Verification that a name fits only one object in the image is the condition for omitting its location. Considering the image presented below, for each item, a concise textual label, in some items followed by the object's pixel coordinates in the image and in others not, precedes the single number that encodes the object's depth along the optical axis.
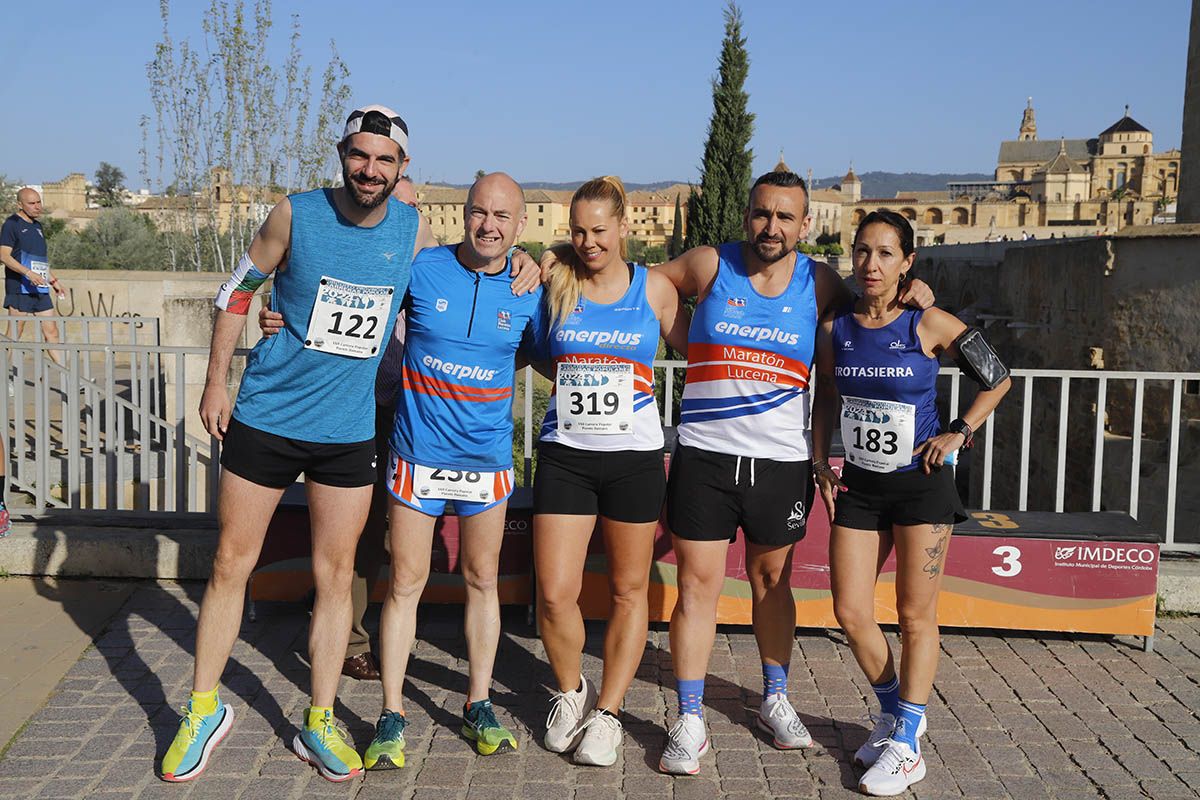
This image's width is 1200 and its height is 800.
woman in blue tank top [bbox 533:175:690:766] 3.84
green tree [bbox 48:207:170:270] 23.64
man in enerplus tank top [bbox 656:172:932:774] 3.86
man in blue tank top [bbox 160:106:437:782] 3.67
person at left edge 10.05
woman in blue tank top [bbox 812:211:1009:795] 3.77
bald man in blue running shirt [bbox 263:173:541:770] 3.77
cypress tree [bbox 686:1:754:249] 24.22
